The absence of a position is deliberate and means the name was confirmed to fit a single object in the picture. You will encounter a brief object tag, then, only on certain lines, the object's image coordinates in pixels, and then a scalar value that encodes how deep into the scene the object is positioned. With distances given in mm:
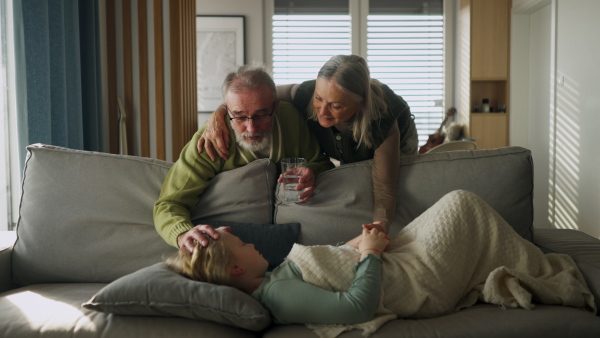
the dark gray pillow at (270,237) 2244
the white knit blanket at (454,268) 1878
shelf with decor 6094
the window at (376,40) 6559
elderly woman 2305
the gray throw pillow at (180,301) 1729
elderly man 2287
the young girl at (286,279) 1745
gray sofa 2283
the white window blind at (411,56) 6566
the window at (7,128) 3057
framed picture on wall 6418
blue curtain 3100
